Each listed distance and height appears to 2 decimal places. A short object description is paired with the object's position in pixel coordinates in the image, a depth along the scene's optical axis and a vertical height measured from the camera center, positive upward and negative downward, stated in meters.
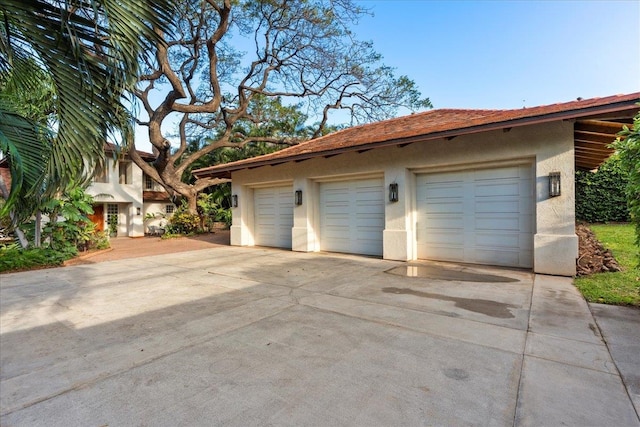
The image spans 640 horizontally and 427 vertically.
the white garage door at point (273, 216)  11.62 -0.14
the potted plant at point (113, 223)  20.50 -0.56
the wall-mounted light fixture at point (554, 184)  6.32 +0.48
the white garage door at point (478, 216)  7.16 -0.16
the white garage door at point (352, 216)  9.34 -0.15
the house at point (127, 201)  20.09 +0.88
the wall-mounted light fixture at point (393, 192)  8.47 +0.49
